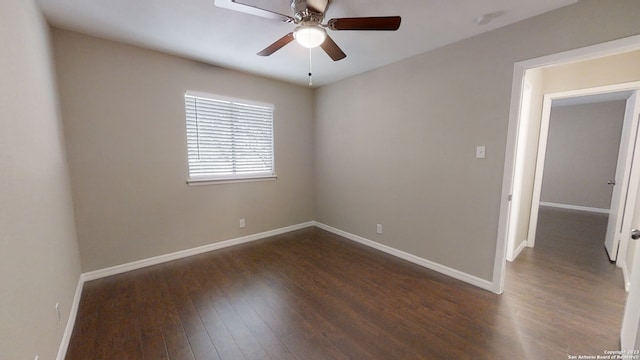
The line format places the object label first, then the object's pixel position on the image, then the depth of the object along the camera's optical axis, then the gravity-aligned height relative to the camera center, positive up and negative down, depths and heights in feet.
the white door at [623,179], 8.84 -0.77
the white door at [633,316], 4.29 -3.01
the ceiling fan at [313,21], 5.25 +3.12
